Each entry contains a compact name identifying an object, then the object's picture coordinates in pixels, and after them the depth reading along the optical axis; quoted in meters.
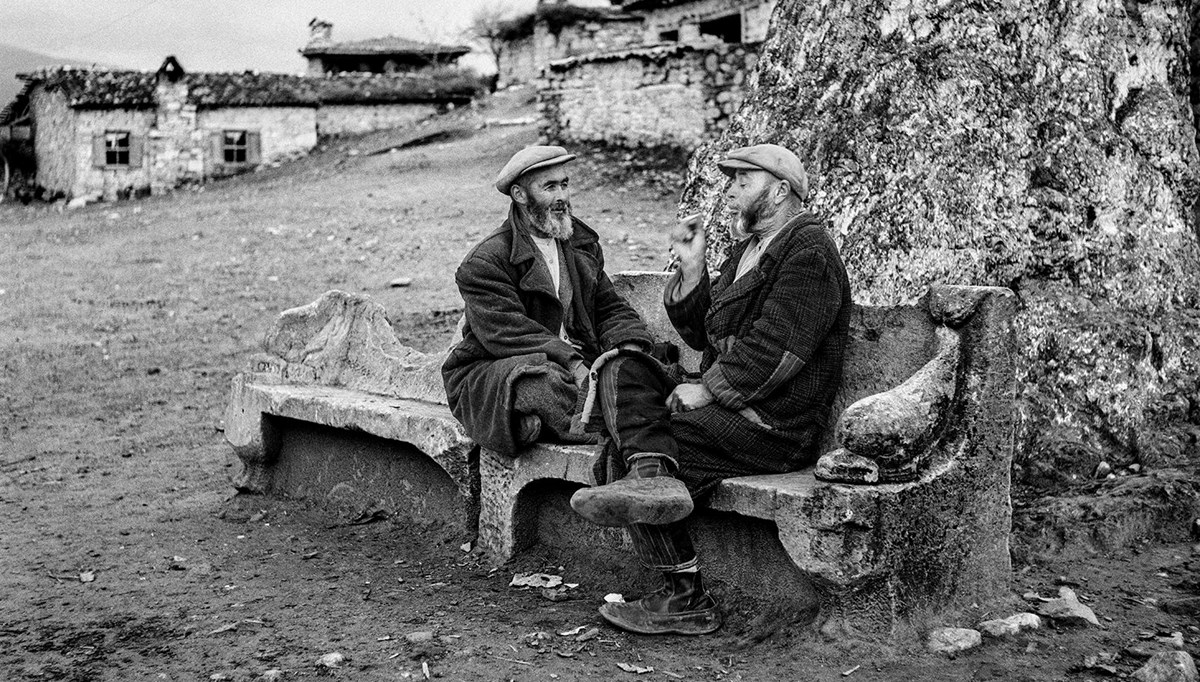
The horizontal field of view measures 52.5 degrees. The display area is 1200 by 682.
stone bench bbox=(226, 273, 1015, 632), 3.74
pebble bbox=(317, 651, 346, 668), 3.98
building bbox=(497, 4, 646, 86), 26.42
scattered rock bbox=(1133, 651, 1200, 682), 3.52
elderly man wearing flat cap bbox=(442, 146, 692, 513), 4.67
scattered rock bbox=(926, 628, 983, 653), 3.83
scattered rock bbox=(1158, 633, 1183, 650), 3.85
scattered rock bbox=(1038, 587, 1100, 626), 4.08
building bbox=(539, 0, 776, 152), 16.70
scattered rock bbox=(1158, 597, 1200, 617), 4.16
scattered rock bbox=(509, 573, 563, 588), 4.75
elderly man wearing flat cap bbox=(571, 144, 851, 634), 3.99
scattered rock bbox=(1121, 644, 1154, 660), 3.75
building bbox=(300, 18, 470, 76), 34.56
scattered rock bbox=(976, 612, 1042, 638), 3.95
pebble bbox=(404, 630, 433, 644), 4.15
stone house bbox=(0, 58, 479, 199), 24.75
